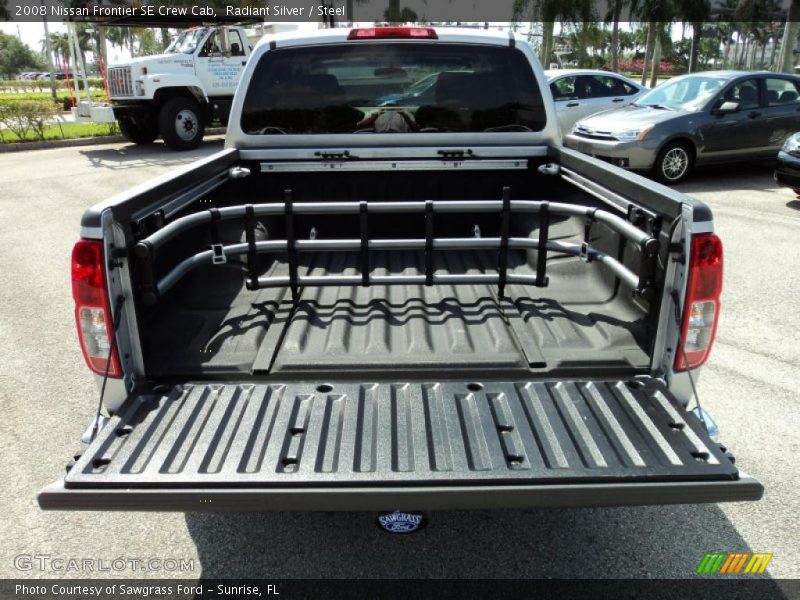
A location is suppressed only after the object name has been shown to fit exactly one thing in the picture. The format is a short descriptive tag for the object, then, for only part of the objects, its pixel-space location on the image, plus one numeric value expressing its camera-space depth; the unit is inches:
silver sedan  402.6
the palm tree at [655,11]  1470.2
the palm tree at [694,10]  1465.3
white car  525.7
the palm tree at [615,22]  1446.9
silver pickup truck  79.5
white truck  562.6
